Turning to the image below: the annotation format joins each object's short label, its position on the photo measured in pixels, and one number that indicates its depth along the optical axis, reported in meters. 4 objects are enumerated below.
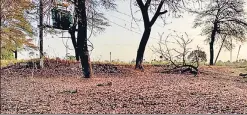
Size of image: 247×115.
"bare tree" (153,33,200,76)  7.11
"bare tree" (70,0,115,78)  5.49
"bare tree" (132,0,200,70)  7.27
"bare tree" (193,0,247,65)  11.50
